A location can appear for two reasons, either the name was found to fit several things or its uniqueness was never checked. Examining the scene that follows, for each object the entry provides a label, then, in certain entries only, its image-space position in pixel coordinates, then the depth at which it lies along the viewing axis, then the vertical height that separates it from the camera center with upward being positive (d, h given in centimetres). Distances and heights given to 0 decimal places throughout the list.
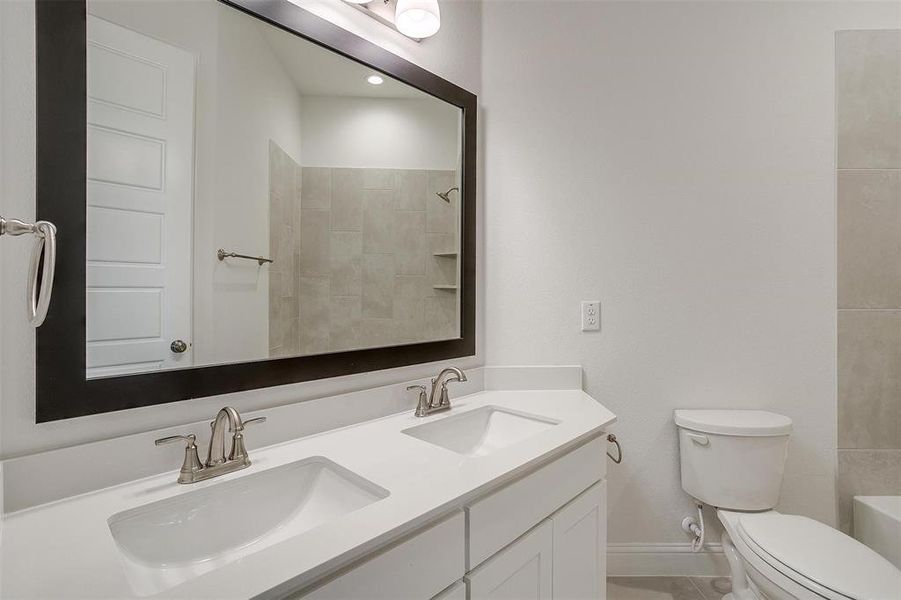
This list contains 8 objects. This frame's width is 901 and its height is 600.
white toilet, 110 -71
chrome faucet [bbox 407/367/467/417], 133 -31
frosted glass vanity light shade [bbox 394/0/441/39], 135 +93
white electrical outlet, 173 -6
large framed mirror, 80 +24
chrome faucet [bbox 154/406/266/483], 85 -33
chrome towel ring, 59 +5
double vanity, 60 -40
